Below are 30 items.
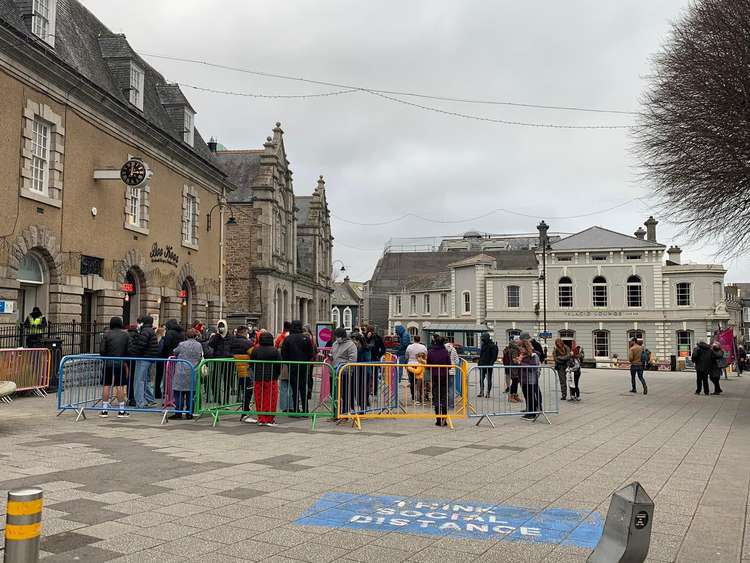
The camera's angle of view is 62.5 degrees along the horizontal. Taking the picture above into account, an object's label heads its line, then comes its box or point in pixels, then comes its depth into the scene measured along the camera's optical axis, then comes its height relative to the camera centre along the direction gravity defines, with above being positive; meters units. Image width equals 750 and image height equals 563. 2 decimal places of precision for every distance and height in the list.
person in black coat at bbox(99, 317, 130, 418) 11.90 -0.63
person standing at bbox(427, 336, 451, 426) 11.56 -0.92
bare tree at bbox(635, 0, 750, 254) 15.14 +5.58
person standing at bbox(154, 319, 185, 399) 12.82 -0.26
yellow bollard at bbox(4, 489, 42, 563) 3.06 -0.99
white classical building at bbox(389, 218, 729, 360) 47.97 +2.80
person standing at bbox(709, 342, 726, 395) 19.55 -1.07
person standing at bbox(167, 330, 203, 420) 11.41 -0.84
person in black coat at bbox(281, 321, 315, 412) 11.87 -0.51
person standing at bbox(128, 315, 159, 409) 12.24 -0.47
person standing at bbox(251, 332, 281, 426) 11.17 -0.98
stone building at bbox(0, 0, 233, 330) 16.27 +4.88
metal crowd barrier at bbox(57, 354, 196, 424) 11.42 -1.00
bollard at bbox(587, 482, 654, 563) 3.28 -1.06
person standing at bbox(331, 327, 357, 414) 11.24 -0.57
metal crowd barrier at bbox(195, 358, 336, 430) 11.22 -1.15
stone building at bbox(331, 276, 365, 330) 44.91 +3.57
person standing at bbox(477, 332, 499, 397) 16.53 -0.57
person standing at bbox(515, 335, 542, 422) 12.30 -1.02
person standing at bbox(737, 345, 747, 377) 35.04 -1.57
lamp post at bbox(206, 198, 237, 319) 30.08 +3.69
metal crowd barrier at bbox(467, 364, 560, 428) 12.23 -1.36
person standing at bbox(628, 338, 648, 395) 18.73 -0.85
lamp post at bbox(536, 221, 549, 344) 40.05 +6.80
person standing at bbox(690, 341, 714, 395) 19.72 -1.01
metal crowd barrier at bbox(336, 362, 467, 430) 11.22 -1.16
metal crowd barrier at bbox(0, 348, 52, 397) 12.94 -0.86
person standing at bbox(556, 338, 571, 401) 16.59 -0.75
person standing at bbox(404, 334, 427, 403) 12.81 -0.52
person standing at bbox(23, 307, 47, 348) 15.50 +0.03
